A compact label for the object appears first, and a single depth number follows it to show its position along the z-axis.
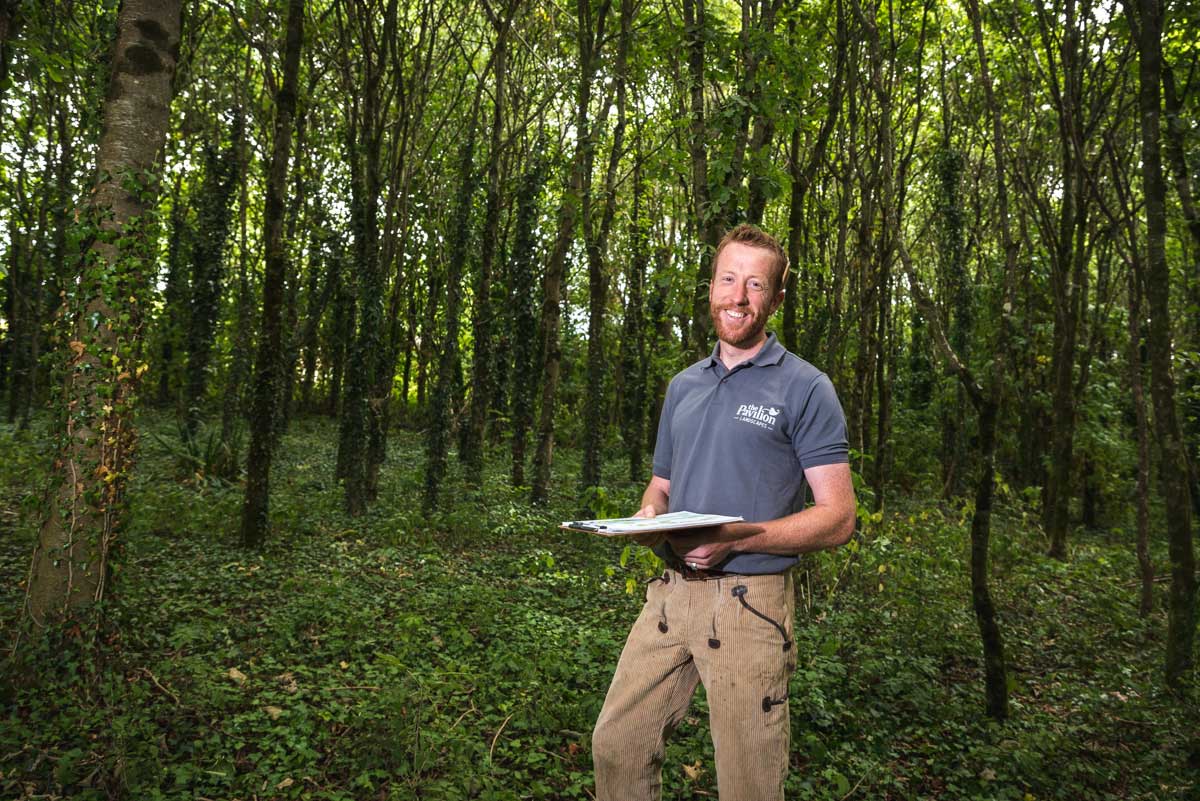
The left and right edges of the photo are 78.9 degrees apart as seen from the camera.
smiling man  2.20
